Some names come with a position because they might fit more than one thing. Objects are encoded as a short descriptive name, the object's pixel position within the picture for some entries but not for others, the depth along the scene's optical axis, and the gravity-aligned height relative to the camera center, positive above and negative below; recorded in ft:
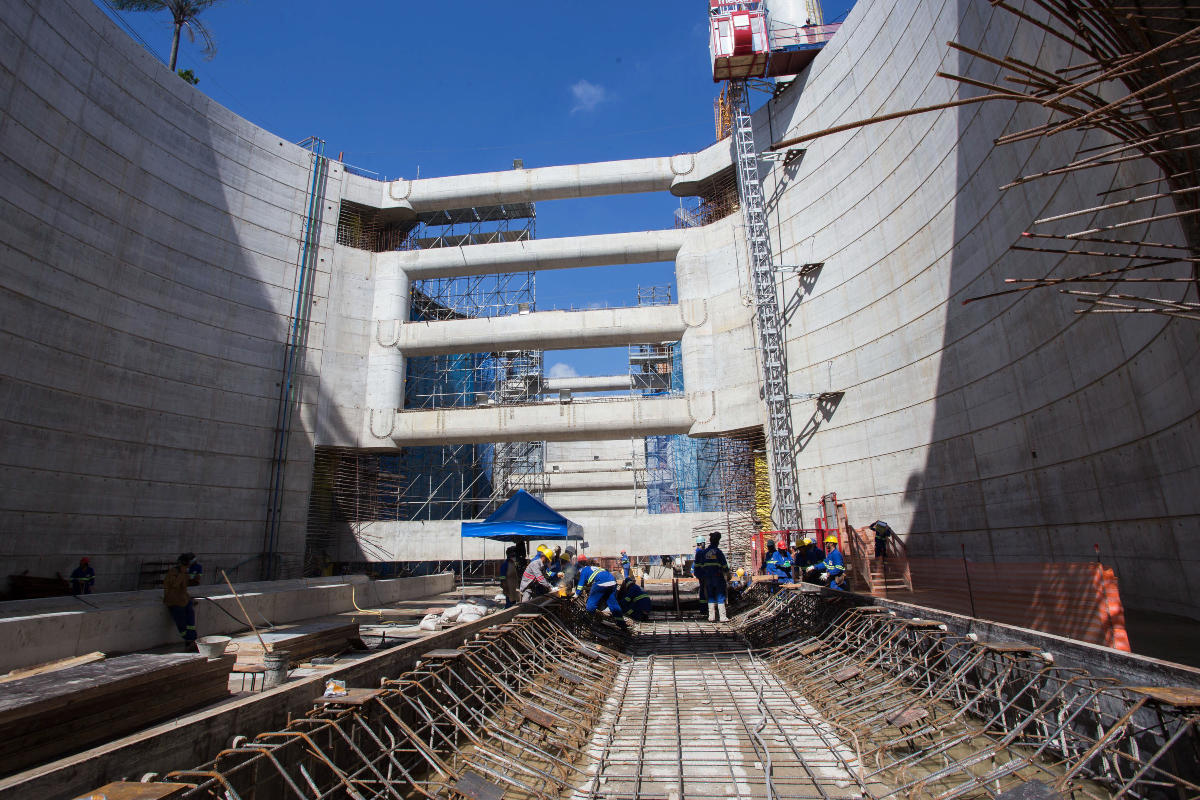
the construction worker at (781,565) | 47.33 -1.27
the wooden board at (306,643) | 27.07 -3.72
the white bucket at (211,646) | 22.43 -2.92
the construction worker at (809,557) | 43.54 -0.68
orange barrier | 21.71 -2.15
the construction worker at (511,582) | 43.50 -1.88
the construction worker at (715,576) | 44.37 -1.81
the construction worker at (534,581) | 38.63 -1.63
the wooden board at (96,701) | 12.59 -3.07
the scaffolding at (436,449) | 90.33 +18.97
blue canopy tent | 45.21 +2.02
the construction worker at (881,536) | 56.85 +0.79
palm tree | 83.31 +69.49
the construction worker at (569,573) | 43.35 -1.51
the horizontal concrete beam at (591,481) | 134.31 +14.17
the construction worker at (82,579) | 54.90 -1.34
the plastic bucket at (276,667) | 19.42 -3.18
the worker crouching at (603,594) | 40.16 -2.57
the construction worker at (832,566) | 39.14 -1.17
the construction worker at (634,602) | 40.91 -3.15
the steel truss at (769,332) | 77.36 +25.72
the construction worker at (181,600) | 33.09 -1.96
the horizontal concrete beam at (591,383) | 130.52 +32.88
